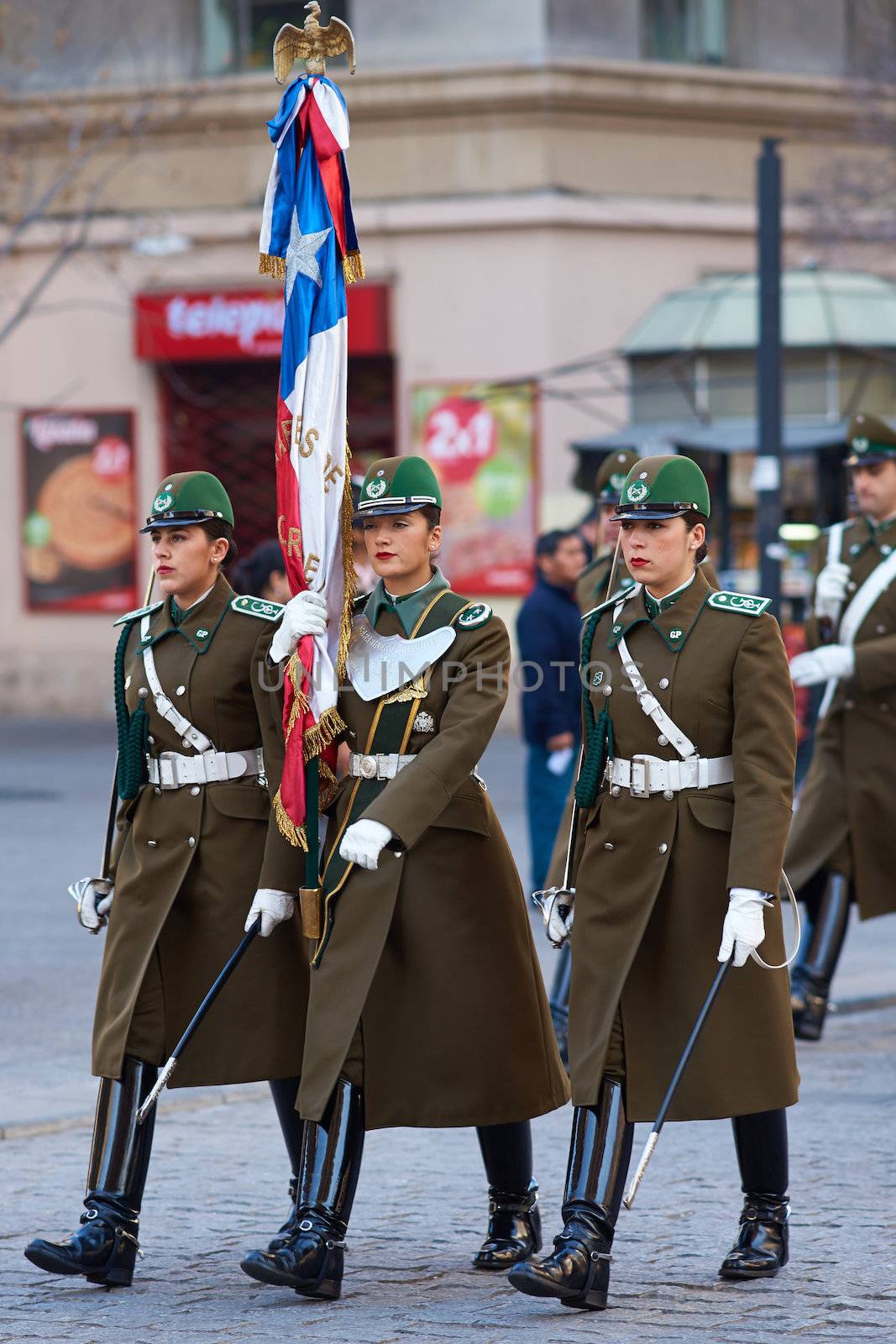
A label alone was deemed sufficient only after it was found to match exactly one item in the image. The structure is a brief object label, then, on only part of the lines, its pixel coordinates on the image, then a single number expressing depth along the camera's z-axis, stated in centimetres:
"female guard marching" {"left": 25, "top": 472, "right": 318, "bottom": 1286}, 1156
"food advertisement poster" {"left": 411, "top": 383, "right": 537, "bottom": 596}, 4487
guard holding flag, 1102
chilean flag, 1184
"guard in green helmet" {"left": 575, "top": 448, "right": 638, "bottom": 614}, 1795
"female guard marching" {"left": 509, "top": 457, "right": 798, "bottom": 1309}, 1091
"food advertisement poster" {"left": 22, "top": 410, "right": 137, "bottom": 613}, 4878
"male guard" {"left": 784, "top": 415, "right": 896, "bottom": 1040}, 1772
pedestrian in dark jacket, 2202
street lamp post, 2847
